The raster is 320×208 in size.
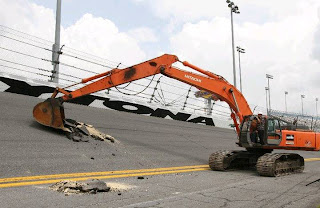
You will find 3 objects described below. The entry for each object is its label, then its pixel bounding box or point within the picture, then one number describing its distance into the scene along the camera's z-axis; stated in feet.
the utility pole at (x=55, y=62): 50.16
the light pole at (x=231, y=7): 112.97
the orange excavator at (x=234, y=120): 35.29
